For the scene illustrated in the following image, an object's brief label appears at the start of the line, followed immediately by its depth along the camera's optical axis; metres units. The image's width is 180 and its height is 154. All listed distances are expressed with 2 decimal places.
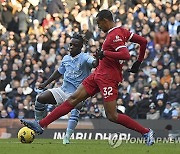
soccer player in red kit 14.66
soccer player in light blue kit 16.86
